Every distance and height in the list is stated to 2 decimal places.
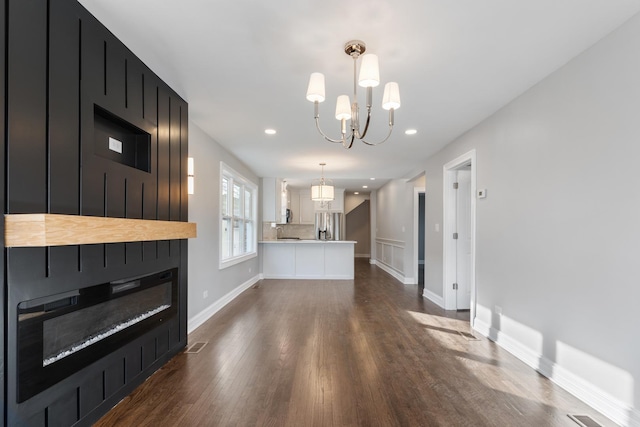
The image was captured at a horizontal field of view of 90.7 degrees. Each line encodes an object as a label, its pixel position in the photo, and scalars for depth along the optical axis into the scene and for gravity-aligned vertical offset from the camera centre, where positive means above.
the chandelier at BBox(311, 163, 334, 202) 6.46 +0.54
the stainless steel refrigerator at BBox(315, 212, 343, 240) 9.55 -0.20
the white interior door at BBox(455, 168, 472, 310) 4.54 -0.22
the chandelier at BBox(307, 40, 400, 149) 1.83 +0.81
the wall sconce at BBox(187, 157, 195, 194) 3.24 +0.43
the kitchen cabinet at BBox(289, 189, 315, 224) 9.95 +0.35
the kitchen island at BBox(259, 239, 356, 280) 7.27 -0.95
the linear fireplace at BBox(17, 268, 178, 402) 1.50 -0.64
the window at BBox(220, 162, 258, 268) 4.96 +0.01
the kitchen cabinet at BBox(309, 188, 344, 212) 9.63 +0.44
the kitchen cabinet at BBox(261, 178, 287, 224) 7.52 +0.46
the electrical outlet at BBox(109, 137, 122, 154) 2.12 +0.50
